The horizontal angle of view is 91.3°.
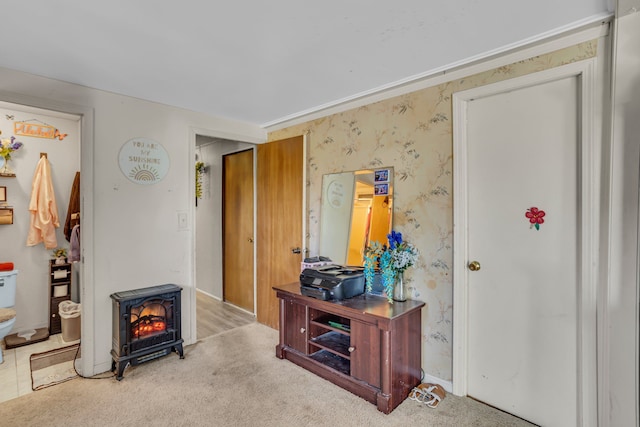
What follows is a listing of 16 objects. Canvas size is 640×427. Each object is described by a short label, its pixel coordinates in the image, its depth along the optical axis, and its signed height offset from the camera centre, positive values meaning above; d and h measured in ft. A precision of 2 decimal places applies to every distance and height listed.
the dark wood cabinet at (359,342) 6.75 -3.23
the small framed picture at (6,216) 9.98 -0.15
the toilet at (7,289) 9.26 -2.35
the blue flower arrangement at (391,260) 7.48 -1.23
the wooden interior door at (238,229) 13.05 -0.80
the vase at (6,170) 10.02 +1.34
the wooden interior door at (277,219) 10.69 -0.30
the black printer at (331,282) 7.82 -1.84
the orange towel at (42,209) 10.45 +0.07
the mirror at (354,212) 8.52 -0.04
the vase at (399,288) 7.74 -1.92
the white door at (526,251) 5.90 -0.83
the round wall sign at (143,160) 8.89 +1.49
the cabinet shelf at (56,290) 10.68 -2.71
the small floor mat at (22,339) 9.67 -4.09
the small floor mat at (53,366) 7.88 -4.25
